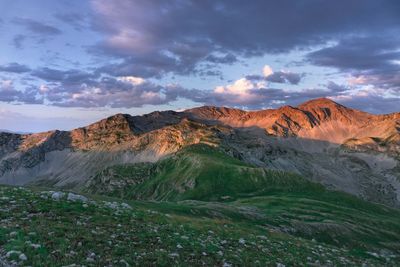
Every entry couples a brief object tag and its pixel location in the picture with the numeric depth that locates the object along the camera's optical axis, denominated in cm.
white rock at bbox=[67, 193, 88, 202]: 3302
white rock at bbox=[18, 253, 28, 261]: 1769
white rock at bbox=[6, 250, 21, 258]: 1788
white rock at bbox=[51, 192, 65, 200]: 3212
